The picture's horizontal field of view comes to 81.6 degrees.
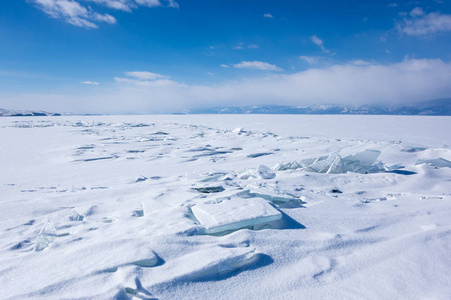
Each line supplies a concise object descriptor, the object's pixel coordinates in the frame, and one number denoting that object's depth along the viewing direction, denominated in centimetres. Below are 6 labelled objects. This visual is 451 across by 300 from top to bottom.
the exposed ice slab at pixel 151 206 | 252
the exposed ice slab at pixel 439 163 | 455
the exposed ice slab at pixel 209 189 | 328
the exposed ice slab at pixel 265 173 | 399
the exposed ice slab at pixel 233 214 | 199
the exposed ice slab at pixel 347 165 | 429
